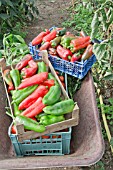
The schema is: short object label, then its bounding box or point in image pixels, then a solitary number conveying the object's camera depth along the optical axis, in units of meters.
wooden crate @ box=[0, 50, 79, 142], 1.93
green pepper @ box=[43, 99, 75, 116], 2.06
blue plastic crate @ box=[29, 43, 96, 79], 2.54
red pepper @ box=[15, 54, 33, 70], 2.54
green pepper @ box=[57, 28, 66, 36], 2.93
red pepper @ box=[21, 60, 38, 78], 2.43
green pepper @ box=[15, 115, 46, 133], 1.95
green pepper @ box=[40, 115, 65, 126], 2.02
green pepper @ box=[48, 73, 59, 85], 2.42
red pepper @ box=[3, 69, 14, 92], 2.40
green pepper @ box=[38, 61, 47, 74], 2.49
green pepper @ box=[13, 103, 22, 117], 2.17
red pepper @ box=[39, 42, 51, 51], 2.78
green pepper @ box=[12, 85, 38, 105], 2.24
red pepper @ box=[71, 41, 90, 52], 2.69
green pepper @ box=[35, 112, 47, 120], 2.10
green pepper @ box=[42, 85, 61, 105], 2.12
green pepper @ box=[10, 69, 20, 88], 2.38
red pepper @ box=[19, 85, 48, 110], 2.19
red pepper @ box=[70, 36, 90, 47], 2.68
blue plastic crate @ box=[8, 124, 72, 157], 2.07
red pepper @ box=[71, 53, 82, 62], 2.60
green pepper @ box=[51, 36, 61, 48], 2.80
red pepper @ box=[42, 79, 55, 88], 2.34
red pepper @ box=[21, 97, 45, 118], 2.09
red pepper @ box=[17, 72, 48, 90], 2.30
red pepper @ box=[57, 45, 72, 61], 2.65
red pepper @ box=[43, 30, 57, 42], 2.88
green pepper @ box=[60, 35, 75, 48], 2.76
